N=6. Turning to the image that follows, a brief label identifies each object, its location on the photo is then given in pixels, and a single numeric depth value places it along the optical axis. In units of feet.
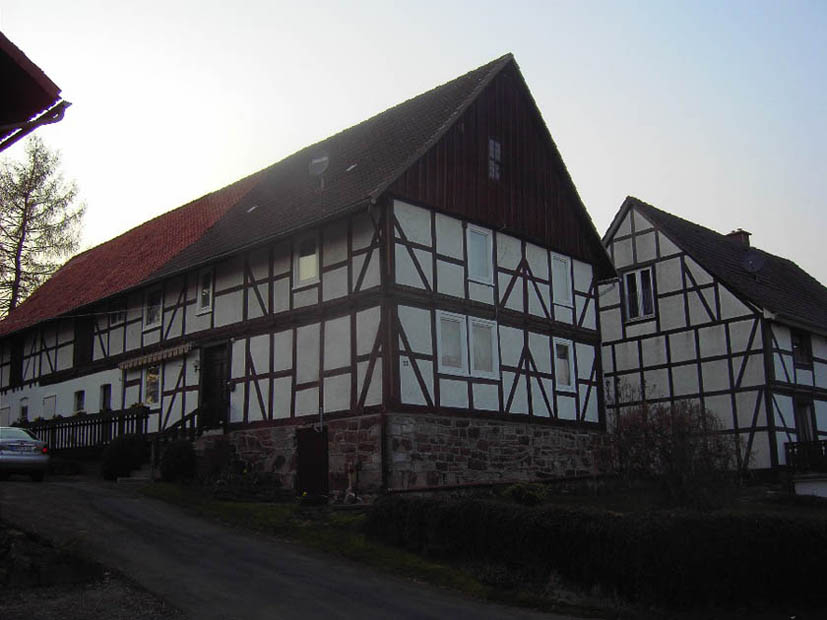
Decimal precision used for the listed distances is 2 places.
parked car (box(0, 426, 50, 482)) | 80.38
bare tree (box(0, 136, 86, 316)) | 143.13
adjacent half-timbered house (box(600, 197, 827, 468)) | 101.71
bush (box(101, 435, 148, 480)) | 86.46
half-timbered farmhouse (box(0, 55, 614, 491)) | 73.46
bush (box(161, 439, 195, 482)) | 79.25
